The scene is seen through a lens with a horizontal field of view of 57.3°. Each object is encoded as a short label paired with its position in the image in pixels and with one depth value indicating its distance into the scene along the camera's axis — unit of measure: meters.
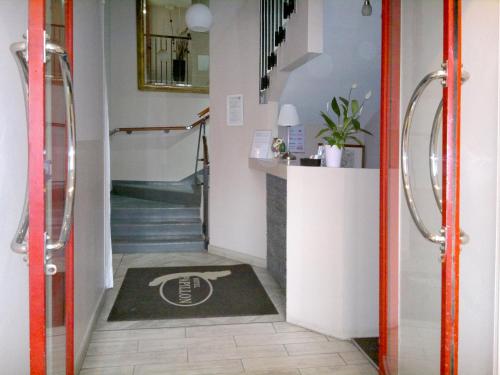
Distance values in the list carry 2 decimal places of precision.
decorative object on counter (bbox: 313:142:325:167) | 3.18
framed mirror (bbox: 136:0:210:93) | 7.13
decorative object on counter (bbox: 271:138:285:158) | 4.10
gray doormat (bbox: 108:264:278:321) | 3.31
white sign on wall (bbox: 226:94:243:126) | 4.79
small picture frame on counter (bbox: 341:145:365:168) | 5.01
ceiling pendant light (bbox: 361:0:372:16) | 3.10
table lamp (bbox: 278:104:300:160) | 4.04
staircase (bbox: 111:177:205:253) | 5.30
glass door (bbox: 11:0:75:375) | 1.17
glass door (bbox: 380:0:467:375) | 1.37
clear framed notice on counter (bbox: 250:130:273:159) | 4.44
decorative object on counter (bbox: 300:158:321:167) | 3.29
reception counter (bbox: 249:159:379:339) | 2.86
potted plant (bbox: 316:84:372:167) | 3.01
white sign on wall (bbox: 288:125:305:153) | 4.68
